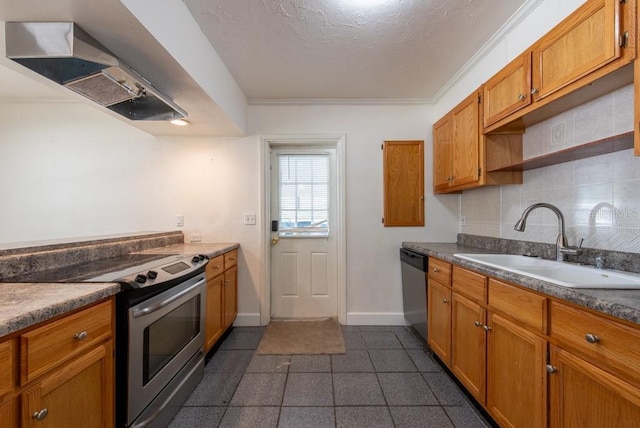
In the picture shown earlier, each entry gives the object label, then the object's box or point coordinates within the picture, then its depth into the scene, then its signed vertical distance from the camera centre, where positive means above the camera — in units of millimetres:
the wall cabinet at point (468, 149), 1894 +522
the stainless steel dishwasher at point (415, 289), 2221 -683
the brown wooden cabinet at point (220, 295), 2080 -725
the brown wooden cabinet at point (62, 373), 750 -535
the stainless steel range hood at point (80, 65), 1157 +752
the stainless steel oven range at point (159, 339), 1157 -674
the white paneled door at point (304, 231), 2961 -187
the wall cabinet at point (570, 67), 1037 +729
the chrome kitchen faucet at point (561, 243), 1473 -156
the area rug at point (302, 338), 2268 -1178
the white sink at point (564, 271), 996 -288
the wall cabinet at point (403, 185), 2771 +323
